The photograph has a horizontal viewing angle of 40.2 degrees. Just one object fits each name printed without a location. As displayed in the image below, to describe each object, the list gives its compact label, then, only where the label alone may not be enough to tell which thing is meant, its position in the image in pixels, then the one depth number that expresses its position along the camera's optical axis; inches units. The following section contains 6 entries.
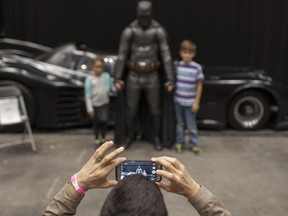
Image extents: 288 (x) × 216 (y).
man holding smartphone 46.2
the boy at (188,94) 181.0
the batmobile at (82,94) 211.8
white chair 186.9
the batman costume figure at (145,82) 184.4
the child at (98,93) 189.2
